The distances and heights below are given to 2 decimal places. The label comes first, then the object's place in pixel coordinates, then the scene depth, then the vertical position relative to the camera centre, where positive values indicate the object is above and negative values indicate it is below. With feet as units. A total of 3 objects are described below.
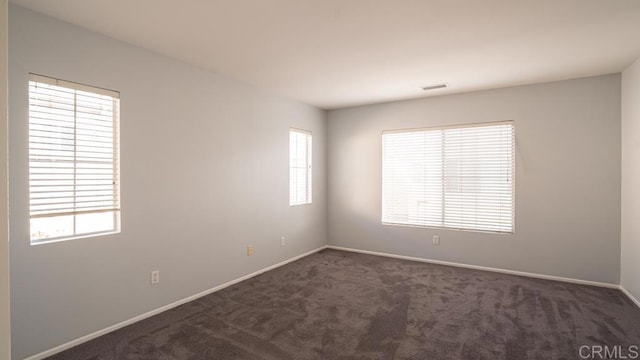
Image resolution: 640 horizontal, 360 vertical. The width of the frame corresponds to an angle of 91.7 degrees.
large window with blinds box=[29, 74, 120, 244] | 7.62 +0.47
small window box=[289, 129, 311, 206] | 16.79 +0.68
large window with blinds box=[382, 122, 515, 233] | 14.32 +0.15
